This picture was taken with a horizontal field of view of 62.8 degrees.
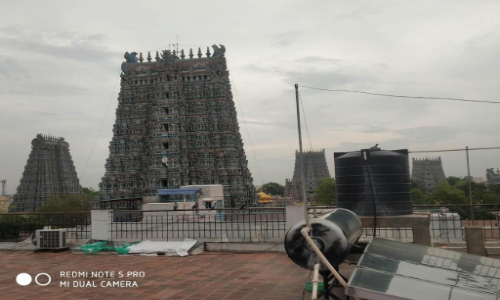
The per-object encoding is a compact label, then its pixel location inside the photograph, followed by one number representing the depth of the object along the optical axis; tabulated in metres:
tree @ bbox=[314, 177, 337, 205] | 50.34
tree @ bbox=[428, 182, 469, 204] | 42.37
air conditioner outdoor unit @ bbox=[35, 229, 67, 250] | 11.41
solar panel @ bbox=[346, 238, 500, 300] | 3.56
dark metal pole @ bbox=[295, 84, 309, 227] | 4.51
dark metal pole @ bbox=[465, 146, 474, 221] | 9.52
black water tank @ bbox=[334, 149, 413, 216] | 7.16
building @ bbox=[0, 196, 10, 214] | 65.68
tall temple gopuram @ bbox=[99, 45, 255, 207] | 39.94
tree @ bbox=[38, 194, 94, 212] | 50.97
